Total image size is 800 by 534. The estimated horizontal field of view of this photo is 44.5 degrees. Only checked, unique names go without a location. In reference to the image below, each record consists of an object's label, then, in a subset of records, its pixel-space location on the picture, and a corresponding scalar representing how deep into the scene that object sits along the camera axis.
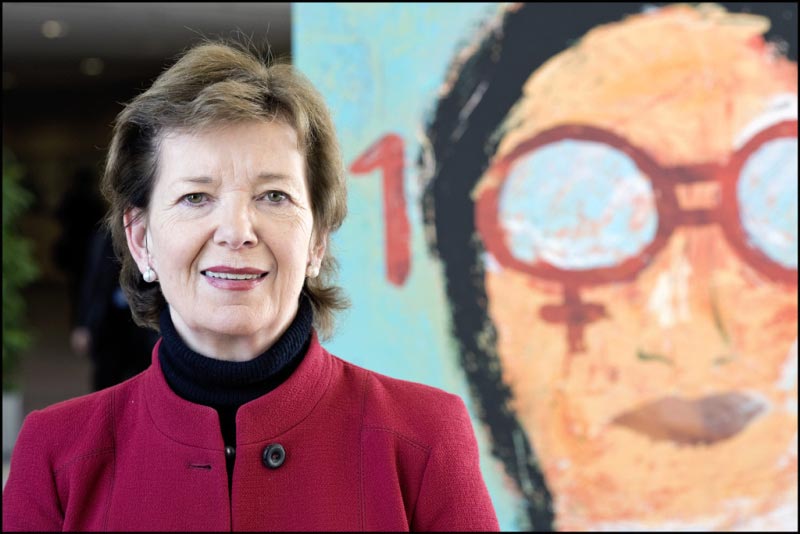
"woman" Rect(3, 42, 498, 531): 1.50
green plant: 4.95
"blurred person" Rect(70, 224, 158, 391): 4.48
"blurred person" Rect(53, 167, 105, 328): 6.40
